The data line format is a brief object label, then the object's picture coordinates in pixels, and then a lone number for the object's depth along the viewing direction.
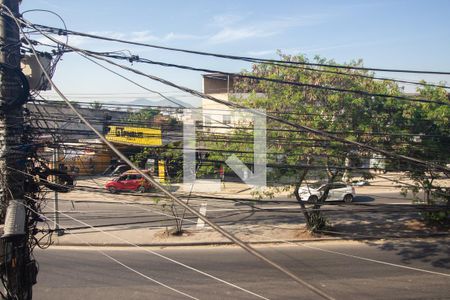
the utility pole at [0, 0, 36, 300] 4.05
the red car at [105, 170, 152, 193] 18.27
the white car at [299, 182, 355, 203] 16.34
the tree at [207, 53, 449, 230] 10.38
